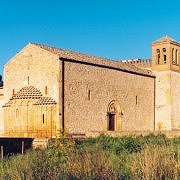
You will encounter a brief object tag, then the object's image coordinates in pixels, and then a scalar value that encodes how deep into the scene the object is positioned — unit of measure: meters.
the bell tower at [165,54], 31.98
